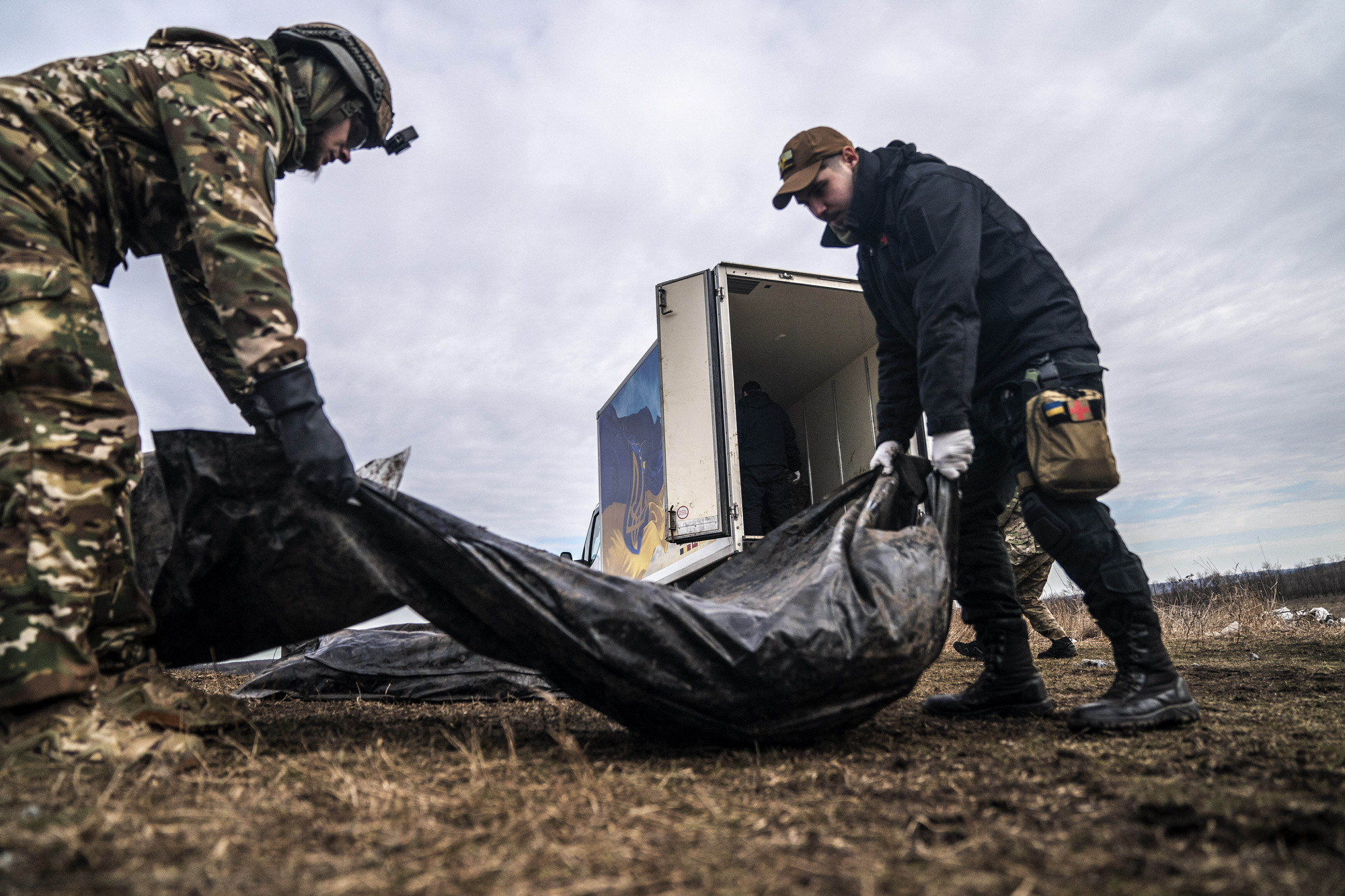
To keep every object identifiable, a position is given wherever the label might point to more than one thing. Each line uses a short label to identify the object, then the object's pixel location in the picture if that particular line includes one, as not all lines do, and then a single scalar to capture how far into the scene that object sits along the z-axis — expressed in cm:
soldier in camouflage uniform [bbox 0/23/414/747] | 151
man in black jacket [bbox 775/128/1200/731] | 215
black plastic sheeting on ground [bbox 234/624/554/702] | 314
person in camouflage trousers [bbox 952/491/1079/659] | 505
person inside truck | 619
